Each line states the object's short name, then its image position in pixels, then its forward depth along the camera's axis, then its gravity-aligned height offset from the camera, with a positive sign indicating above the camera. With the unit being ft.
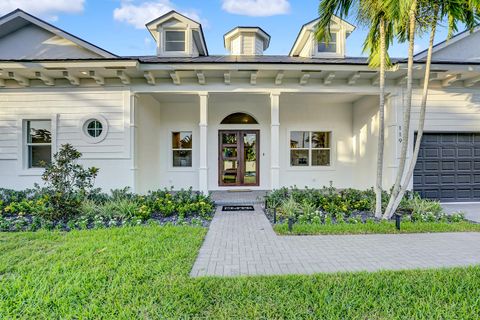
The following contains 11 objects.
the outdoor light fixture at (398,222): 15.96 -3.81
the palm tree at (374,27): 16.99 +9.57
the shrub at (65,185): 17.61 -1.67
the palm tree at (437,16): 16.11 +9.62
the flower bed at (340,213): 16.05 -3.90
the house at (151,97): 22.68 +6.56
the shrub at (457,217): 18.16 -4.05
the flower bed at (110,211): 16.84 -3.65
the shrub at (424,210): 18.17 -3.75
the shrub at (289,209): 18.84 -3.58
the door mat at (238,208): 22.00 -4.03
